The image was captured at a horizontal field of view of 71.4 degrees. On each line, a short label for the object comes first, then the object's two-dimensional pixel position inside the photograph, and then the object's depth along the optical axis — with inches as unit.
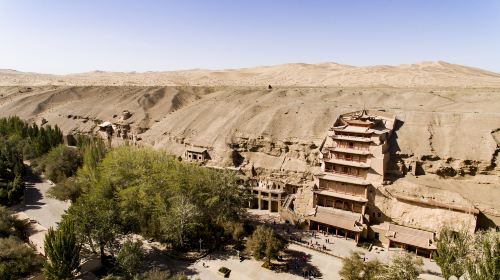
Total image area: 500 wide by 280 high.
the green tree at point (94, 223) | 1633.9
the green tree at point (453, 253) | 1354.6
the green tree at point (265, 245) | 1676.9
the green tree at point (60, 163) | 2755.9
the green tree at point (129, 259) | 1530.5
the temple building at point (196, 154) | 2679.6
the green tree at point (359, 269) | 1434.5
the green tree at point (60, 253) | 1457.9
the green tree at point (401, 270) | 1323.8
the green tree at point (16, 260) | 1444.4
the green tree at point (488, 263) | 1098.7
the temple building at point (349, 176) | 2007.9
